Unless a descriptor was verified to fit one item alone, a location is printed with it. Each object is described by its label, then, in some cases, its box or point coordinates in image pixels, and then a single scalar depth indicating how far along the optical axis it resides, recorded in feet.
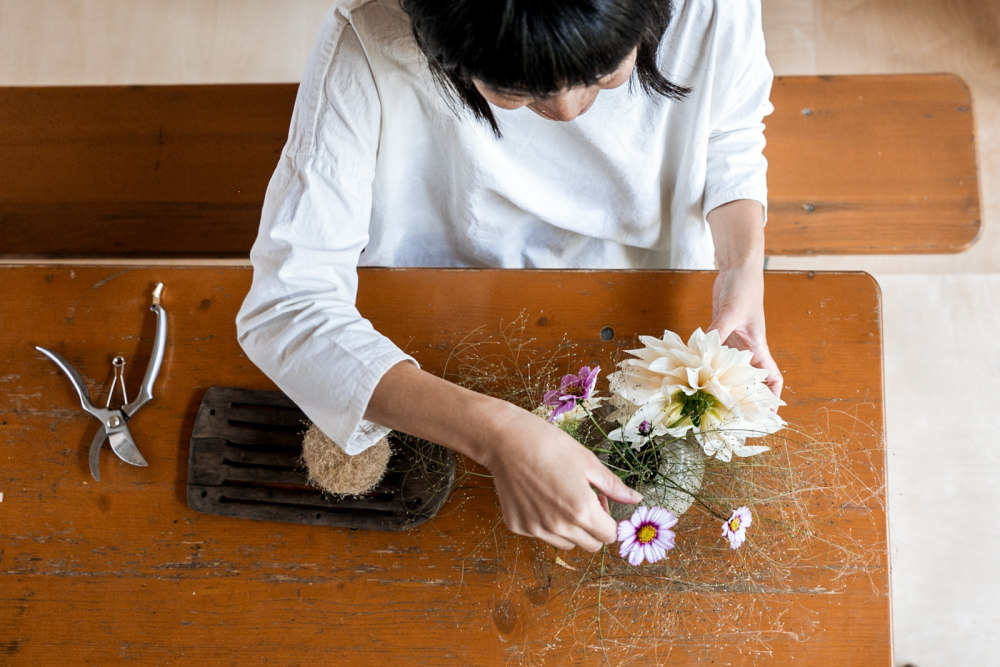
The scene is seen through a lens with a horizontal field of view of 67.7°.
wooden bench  4.21
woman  1.90
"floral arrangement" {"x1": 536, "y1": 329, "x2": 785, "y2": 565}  2.20
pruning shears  3.10
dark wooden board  2.96
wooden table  2.87
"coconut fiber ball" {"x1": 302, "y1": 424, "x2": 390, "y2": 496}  2.88
